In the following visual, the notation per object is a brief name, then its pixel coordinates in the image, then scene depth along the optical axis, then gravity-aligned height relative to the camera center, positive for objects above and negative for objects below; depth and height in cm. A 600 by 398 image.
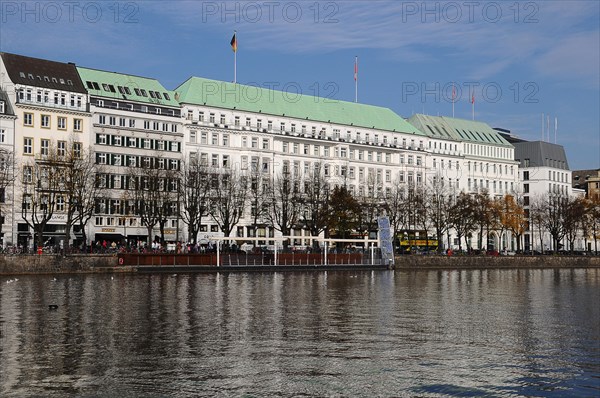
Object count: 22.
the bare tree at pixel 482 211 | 12621 +562
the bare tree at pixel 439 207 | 12088 +629
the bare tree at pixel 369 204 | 11656 +644
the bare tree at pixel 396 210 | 11838 +555
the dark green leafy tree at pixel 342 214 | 10788 +465
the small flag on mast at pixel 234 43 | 11394 +2953
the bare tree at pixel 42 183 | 8494 +764
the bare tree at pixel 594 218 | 14538 +502
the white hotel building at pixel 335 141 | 12238 +1866
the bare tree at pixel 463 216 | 12256 +468
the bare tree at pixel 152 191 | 9619 +722
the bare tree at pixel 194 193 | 9838 +730
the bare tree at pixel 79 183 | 8519 +749
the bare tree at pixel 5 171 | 8341 +872
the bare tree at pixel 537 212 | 15075 +649
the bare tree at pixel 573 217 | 14212 +507
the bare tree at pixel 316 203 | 10838 +622
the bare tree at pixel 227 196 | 10331 +701
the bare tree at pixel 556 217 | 14412 +531
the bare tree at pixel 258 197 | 10976 +732
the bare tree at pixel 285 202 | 10794 +652
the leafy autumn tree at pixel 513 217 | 14038 +510
